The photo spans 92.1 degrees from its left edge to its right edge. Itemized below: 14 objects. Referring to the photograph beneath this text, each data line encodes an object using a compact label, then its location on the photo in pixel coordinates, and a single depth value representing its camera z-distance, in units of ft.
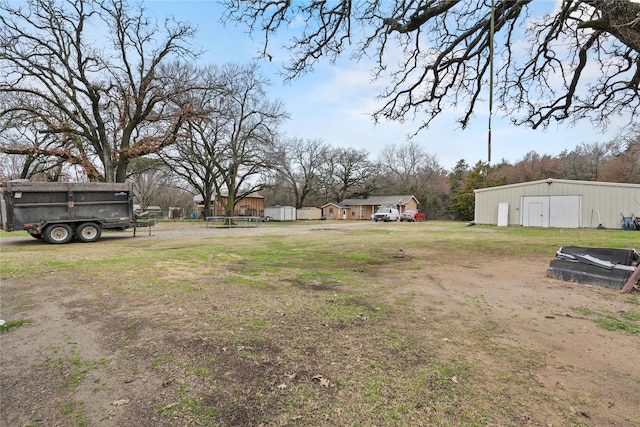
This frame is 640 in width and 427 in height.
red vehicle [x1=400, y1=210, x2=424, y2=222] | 123.03
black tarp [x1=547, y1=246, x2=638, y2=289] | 16.35
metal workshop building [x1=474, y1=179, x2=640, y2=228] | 65.81
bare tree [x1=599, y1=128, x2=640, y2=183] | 80.83
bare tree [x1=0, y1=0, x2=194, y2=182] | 54.95
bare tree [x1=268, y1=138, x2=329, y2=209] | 152.35
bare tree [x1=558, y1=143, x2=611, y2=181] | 131.75
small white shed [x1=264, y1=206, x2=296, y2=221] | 128.48
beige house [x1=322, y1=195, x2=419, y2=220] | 152.73
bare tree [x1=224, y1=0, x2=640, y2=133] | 15.75
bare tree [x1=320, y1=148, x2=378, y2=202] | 160.45
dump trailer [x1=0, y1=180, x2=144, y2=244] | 34.73
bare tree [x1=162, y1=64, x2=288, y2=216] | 82.53
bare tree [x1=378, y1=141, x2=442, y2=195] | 188.34
